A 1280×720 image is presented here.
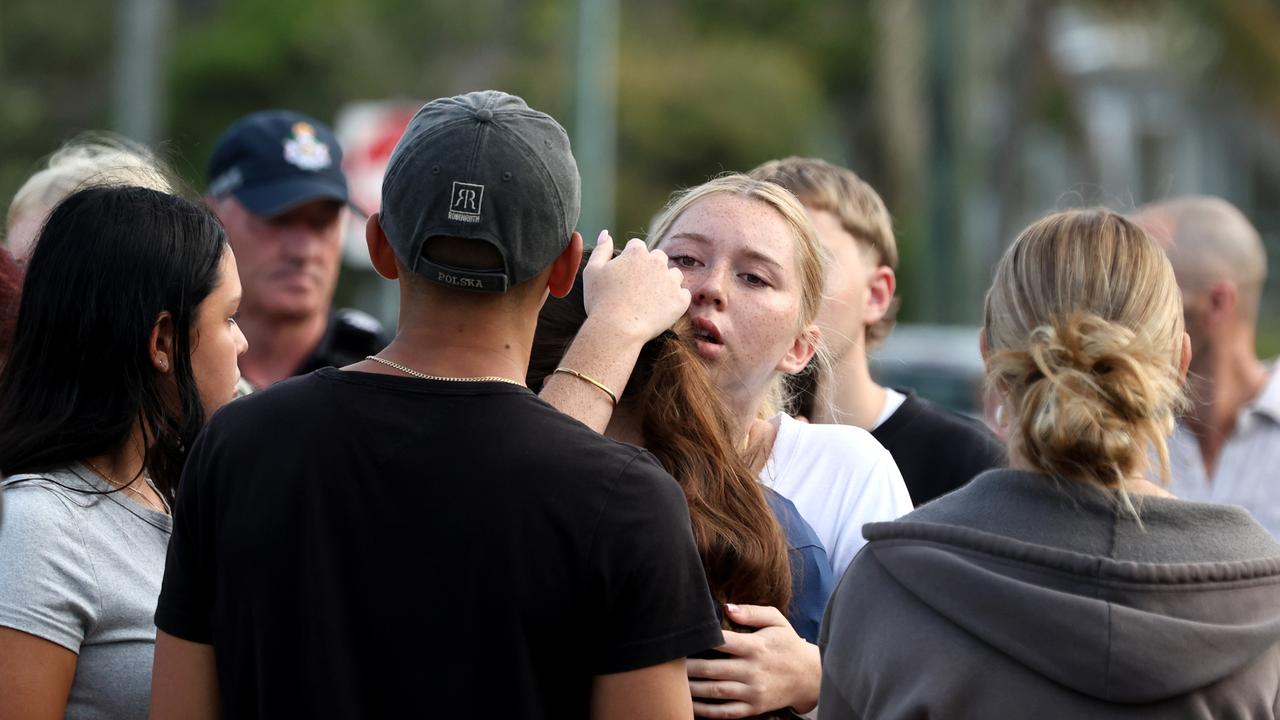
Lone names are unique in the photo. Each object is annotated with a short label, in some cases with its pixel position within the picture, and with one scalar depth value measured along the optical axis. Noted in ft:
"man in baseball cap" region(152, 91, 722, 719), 12.76
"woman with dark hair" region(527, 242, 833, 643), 15.81
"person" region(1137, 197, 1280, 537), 31.76
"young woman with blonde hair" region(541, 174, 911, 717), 19.01
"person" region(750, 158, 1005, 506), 24.47
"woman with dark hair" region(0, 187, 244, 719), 15.29
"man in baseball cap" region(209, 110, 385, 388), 30.78
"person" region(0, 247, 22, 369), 19.90
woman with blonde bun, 14.03
